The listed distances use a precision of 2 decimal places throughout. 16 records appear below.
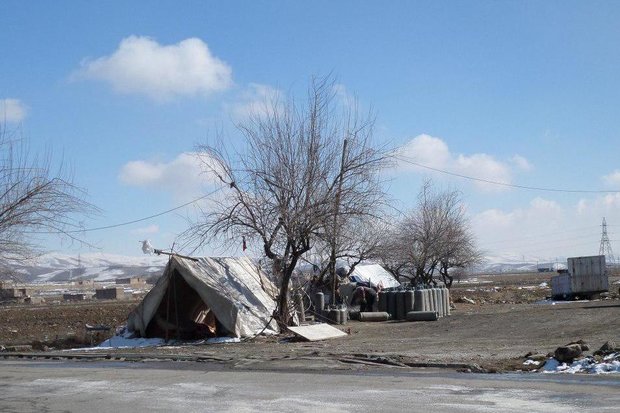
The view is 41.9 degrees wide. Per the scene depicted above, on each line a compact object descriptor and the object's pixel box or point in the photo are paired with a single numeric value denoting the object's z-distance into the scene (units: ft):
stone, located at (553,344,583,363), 50.03
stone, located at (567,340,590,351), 54.09
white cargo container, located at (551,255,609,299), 154.71
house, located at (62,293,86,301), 345.31
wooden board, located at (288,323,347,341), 77.67
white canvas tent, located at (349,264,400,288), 159.94
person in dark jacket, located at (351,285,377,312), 117.50
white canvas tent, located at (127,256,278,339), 83.71
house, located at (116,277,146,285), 593.42
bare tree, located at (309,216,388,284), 92.68
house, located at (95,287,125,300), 350.31
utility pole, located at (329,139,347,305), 87.06
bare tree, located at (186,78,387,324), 85.36
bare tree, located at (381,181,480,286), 159.53
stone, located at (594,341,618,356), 51.85
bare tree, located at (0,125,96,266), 67.87
